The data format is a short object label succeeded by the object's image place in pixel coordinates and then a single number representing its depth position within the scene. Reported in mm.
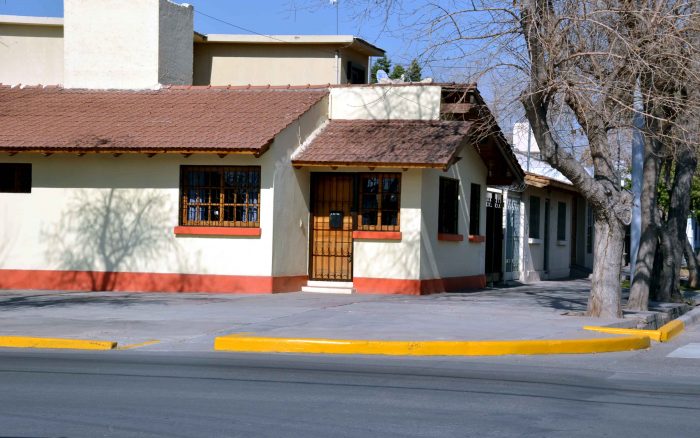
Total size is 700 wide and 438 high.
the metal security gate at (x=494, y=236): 25141
